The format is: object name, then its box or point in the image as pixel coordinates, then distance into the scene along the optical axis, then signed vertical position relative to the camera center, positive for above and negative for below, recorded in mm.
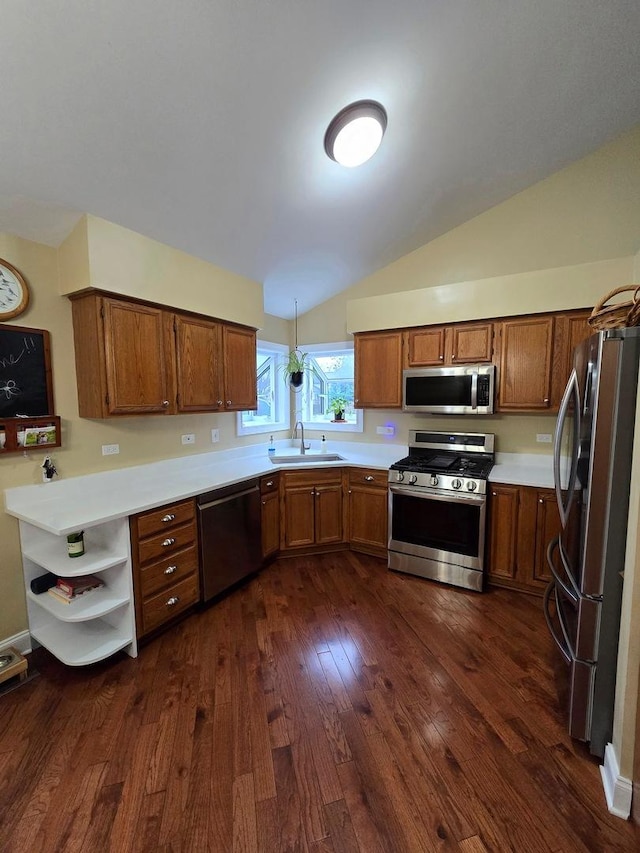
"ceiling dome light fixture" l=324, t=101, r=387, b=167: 1818 +1449
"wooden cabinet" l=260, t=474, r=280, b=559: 3073 -1052
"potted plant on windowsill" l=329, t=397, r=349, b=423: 4007 -121
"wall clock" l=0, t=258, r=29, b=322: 1944 +617
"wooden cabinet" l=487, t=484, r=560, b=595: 2557 -1048
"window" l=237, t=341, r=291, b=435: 3991 +48
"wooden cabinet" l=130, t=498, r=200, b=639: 2088 -1065
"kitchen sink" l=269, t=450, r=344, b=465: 3551 -624
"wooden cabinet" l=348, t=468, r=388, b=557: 3240 -1076
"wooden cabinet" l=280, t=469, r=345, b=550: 3268 -1066
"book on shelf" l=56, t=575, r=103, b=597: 2021 -1119
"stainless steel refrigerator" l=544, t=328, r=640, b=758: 1363 -517
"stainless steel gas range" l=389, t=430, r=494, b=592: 2730 -958
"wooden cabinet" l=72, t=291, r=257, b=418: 2148 +280
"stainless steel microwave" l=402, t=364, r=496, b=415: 2865 +63
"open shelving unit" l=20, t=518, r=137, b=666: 1924 -1179
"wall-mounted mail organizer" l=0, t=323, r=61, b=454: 1951 +45
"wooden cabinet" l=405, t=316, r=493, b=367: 2902 +458
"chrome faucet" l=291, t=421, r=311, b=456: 3829 -547
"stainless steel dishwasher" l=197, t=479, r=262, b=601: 2488 -1066
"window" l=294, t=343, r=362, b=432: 4016 +95
